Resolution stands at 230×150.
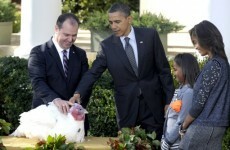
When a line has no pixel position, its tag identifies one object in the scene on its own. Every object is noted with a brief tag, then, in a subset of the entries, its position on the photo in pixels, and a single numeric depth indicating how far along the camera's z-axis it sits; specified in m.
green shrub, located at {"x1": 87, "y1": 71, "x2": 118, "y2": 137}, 12.27
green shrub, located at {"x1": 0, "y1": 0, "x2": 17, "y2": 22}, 21.44
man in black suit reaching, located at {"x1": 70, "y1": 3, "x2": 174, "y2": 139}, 9.36
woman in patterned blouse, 7.82
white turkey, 8.15
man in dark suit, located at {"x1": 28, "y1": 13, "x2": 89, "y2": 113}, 8.81
